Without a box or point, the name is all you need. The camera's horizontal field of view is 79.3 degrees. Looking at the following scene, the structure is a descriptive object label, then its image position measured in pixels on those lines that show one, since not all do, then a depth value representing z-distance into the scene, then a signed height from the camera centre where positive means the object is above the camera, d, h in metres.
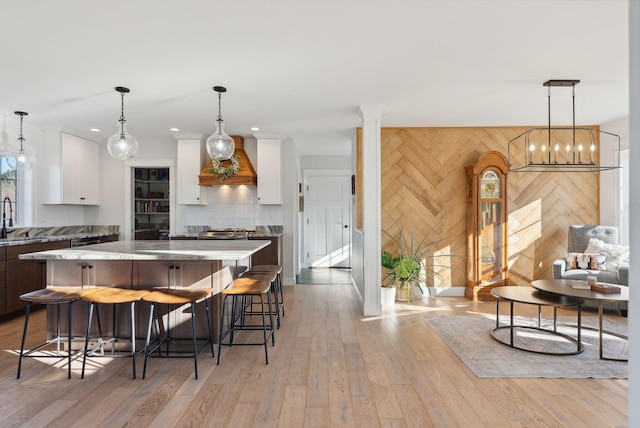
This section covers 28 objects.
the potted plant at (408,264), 5.01 -0.68
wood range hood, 5.96 +0.59
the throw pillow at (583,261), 4.26 -0.55
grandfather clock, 5.20 -0.25
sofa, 4.34 -0.53
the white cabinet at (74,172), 5.44 +0.59
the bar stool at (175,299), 2.74 -0.62
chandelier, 5.36 +0.93
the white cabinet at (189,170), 6.07 +0.67
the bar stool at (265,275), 3.57 -0.60
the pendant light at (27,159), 4.25 +0.58
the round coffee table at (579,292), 3.07 -0.67
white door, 8.20 -0.07
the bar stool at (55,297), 2.78 -0.62
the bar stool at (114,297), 2.76 -0.62
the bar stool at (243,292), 2.99 -0.62
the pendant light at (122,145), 3.57 +0.63
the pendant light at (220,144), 3.61 +0.64
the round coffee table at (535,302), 3.18 -0.74
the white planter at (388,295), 4.94 -1.06
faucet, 4.67 -0.07
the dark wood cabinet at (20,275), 4.26 -0.72
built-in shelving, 7.45 +0.23
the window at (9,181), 4.99 +0.40
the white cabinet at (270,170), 6.12 +0.67
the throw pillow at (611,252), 4.58 -0.47
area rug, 2.84 -1.17
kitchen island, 3.19 -0.54
